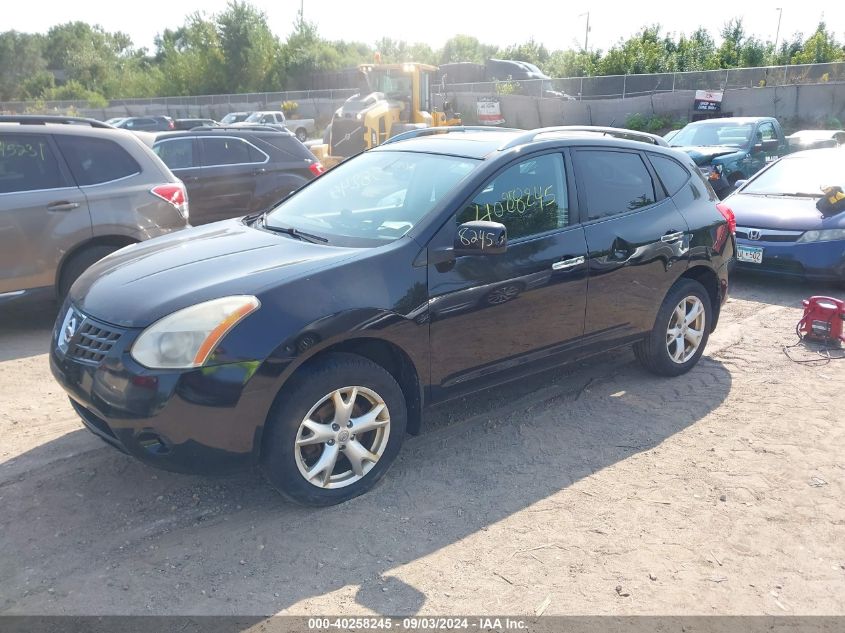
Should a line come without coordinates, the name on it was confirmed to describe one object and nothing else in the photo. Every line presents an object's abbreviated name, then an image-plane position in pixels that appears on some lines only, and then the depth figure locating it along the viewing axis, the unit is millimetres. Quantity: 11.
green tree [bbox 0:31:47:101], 68625
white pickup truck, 30531
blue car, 7641
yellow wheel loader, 18422
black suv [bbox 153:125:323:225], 9555
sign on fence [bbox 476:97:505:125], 28397
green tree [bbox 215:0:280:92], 54094
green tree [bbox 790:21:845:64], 32500
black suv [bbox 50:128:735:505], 3195
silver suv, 5988
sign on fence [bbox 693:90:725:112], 25234
